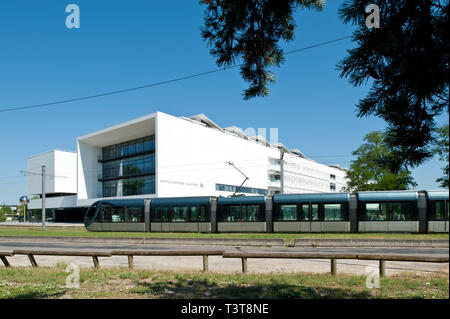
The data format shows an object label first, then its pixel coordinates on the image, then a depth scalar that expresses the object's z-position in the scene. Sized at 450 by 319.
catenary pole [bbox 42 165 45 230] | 32.64
